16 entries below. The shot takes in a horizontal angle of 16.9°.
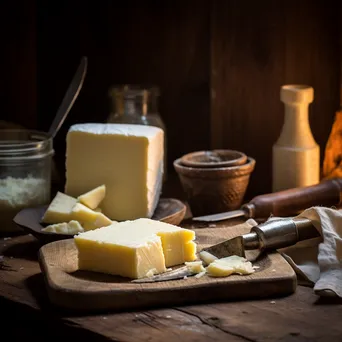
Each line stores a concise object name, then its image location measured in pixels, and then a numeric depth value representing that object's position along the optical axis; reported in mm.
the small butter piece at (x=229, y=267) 1161
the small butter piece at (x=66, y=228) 1323
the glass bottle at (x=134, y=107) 1619
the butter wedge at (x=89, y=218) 1347
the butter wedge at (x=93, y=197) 1380
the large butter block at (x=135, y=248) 1166
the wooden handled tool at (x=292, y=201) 1425
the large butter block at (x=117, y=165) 1387
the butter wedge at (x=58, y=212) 1361
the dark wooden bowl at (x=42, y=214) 1324
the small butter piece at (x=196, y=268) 1176
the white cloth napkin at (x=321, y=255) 1157
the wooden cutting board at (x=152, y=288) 1120
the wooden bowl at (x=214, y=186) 1456
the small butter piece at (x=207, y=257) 1210
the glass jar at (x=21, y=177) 1416
